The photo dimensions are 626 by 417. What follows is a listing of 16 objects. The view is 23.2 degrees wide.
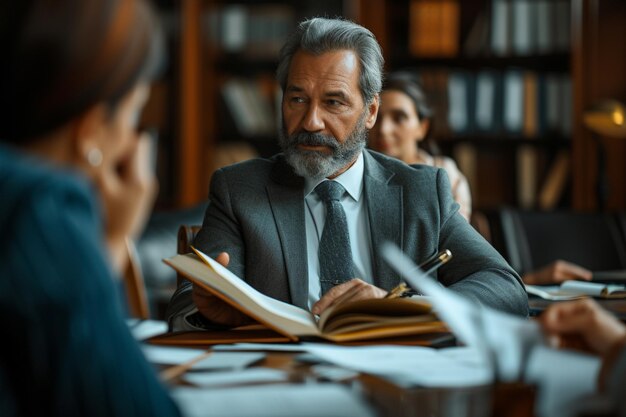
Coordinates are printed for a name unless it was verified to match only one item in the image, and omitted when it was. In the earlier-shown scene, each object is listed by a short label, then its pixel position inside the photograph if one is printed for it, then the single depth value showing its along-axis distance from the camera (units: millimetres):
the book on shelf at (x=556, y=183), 4297
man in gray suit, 2326
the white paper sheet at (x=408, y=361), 1731
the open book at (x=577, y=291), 2331
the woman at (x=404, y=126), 3256
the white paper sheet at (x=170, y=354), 1840
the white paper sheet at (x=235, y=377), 1720
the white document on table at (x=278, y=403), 1467
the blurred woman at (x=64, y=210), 1199
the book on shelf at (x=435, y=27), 4411
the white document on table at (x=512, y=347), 1514
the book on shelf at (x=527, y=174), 4368
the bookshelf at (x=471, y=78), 4215
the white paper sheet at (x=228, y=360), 1793
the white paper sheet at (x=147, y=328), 2189
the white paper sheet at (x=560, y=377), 1569
